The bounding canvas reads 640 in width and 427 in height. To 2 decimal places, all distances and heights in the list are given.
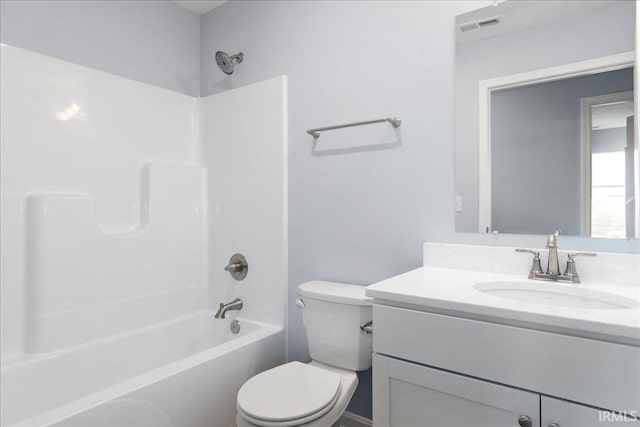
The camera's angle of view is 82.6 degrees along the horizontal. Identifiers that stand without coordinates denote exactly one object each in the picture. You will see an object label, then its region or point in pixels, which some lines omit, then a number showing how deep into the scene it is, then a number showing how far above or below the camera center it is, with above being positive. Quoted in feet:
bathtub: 4.32 -2.47
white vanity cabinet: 2.74 -1.45
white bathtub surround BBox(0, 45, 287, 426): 5.24 -0.65
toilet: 4.12 -2.26
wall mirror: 4.09 +1.06
